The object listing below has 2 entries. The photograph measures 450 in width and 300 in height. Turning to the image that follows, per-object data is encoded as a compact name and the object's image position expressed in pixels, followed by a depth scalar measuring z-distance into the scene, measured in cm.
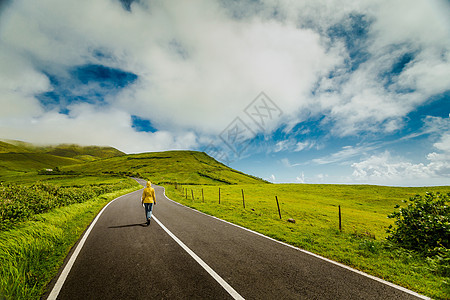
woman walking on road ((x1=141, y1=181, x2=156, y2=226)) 984
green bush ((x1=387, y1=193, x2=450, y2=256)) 630
